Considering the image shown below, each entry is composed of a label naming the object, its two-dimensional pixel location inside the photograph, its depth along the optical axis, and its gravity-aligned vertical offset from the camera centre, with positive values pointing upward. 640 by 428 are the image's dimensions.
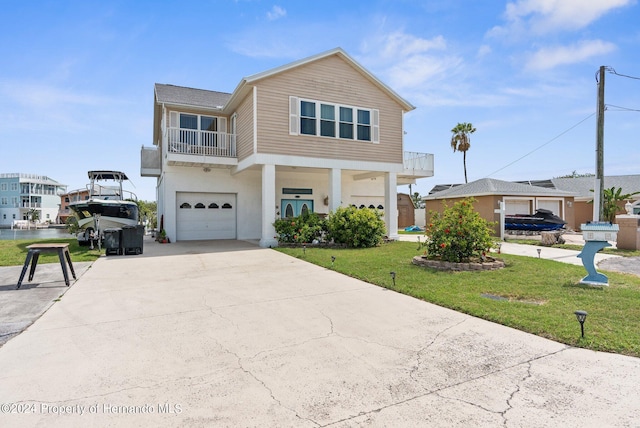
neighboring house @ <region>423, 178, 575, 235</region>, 20.58 +0.87
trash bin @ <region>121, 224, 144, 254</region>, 11.66 -1.01
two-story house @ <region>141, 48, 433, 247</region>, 13.70 +2.88
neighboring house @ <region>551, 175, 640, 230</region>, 26.03 +2.05
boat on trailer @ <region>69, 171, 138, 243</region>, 12.95 -0.20
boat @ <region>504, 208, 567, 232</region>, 19.89 -0.65
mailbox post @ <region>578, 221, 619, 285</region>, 6.41 -0.65
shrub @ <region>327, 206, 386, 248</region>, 13.09 -0.66
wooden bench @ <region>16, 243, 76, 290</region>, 6.52 -0.87
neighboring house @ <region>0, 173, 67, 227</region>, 65.75 +2.23
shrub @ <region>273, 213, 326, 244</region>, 13.41 -0.76
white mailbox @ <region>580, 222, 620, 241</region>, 6.27 -0.38
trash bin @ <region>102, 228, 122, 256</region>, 11.38 -1.01
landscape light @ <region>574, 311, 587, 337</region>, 3.88 -1.24
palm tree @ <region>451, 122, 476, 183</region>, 34.06 +7.79
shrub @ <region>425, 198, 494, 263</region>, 8.55 -0.62
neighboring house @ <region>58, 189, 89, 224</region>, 64.31 -0.15
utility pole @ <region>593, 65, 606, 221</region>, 12.95 +2.29
